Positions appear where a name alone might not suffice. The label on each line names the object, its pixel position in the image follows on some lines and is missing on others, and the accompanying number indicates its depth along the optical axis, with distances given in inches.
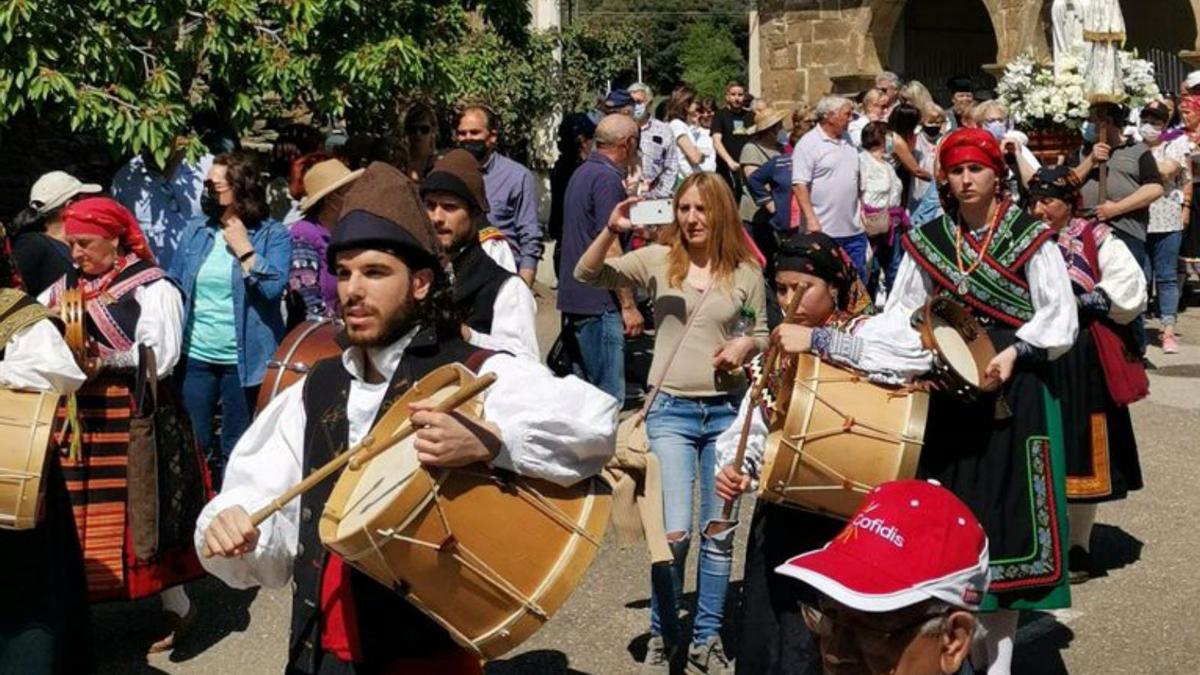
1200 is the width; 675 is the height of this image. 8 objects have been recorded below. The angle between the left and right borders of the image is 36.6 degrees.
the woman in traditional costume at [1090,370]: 273.9
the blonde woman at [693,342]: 240.1
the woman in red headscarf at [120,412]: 255.8
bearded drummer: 142.8
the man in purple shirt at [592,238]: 352.8
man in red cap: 103.7
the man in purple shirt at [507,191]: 339.6
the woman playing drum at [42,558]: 199.2
